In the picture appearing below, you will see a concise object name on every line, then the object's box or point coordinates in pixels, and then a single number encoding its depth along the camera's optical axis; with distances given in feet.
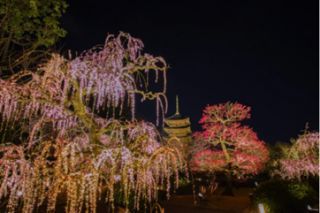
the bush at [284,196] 27.40
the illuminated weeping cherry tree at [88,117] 13.88
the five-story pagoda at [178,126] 108.37
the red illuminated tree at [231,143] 52.39
